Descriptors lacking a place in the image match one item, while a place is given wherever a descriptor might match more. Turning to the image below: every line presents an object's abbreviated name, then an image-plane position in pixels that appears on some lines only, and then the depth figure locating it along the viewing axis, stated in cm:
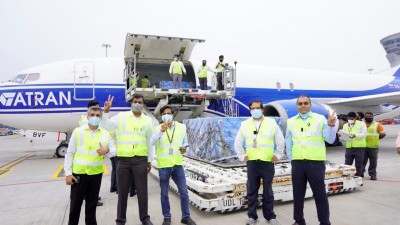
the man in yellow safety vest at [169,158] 383
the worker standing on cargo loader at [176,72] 946
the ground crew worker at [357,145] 625
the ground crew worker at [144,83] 1007
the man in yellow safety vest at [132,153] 370
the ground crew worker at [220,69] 1018
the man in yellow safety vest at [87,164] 344
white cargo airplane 959
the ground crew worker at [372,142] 641
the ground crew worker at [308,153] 347
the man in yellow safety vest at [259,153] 379
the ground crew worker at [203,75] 1016
